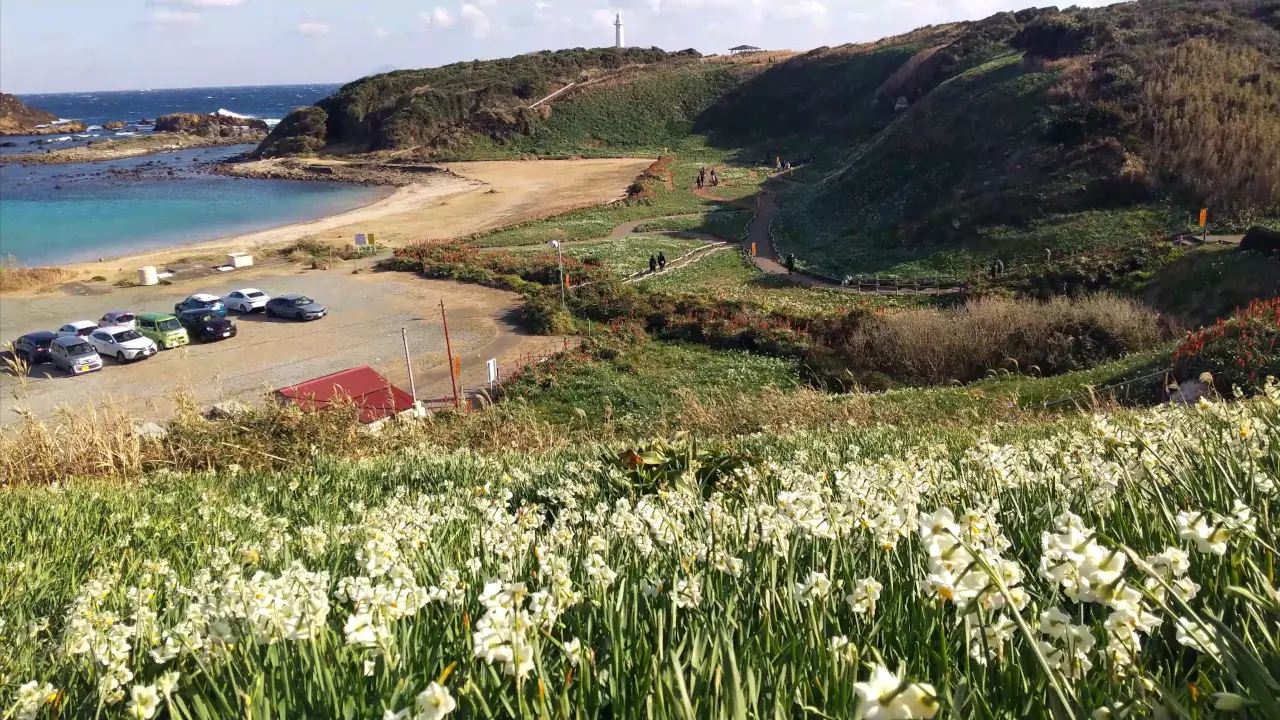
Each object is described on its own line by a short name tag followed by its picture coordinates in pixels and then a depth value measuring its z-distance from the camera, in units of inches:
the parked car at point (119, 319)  1205.1
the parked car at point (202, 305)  1256.2
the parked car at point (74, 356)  1038.4
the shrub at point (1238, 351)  492.1
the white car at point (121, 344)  1087.6
